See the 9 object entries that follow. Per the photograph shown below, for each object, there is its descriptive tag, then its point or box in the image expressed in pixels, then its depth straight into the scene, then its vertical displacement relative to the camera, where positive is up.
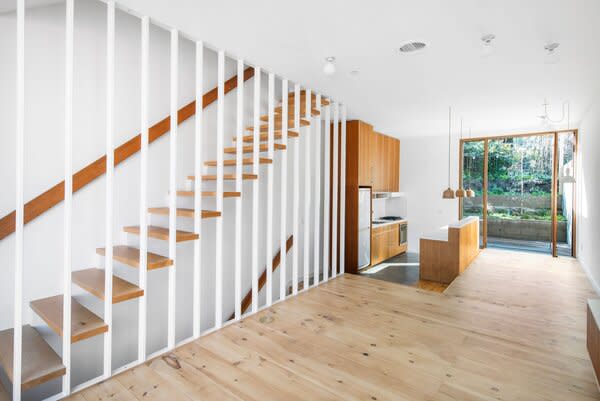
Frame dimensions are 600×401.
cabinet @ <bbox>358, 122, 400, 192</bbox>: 5.70 +0.76
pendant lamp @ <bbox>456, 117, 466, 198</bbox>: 5.68 +0.07
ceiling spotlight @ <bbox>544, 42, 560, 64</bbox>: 2.60 +1.21
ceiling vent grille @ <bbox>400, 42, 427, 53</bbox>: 2.73 +1.32
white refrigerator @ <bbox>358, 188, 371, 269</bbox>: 5.50 -0.53
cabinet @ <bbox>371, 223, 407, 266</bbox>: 6.12 -0.95
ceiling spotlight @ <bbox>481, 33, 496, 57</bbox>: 2.50 +1.23
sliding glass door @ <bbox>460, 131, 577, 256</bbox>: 6.31 +0.16
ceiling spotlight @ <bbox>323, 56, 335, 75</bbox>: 2.97 +1.23
